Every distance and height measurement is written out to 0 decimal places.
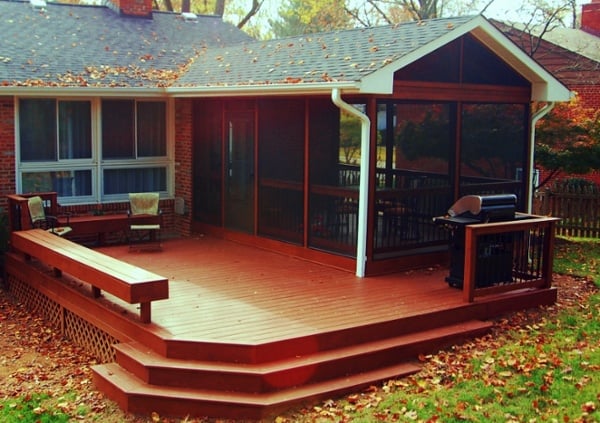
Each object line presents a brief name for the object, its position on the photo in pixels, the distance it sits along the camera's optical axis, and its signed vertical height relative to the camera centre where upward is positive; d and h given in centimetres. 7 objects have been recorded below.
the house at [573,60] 2147 +235
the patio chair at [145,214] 1250 -128
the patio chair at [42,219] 1146 -126
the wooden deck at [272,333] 704 -198
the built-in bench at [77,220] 1161 -135
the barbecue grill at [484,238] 916 -117
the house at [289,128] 1028 +15
